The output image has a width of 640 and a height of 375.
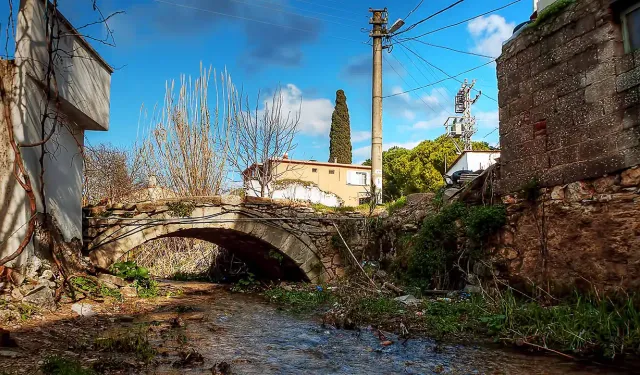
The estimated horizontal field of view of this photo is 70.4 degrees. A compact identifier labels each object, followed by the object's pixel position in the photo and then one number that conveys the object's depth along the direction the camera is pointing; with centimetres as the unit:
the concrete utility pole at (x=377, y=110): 1184
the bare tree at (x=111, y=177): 1162
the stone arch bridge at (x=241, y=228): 755
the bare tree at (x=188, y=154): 1095
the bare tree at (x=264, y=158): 1232
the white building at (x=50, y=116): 495
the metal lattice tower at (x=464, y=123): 2950
